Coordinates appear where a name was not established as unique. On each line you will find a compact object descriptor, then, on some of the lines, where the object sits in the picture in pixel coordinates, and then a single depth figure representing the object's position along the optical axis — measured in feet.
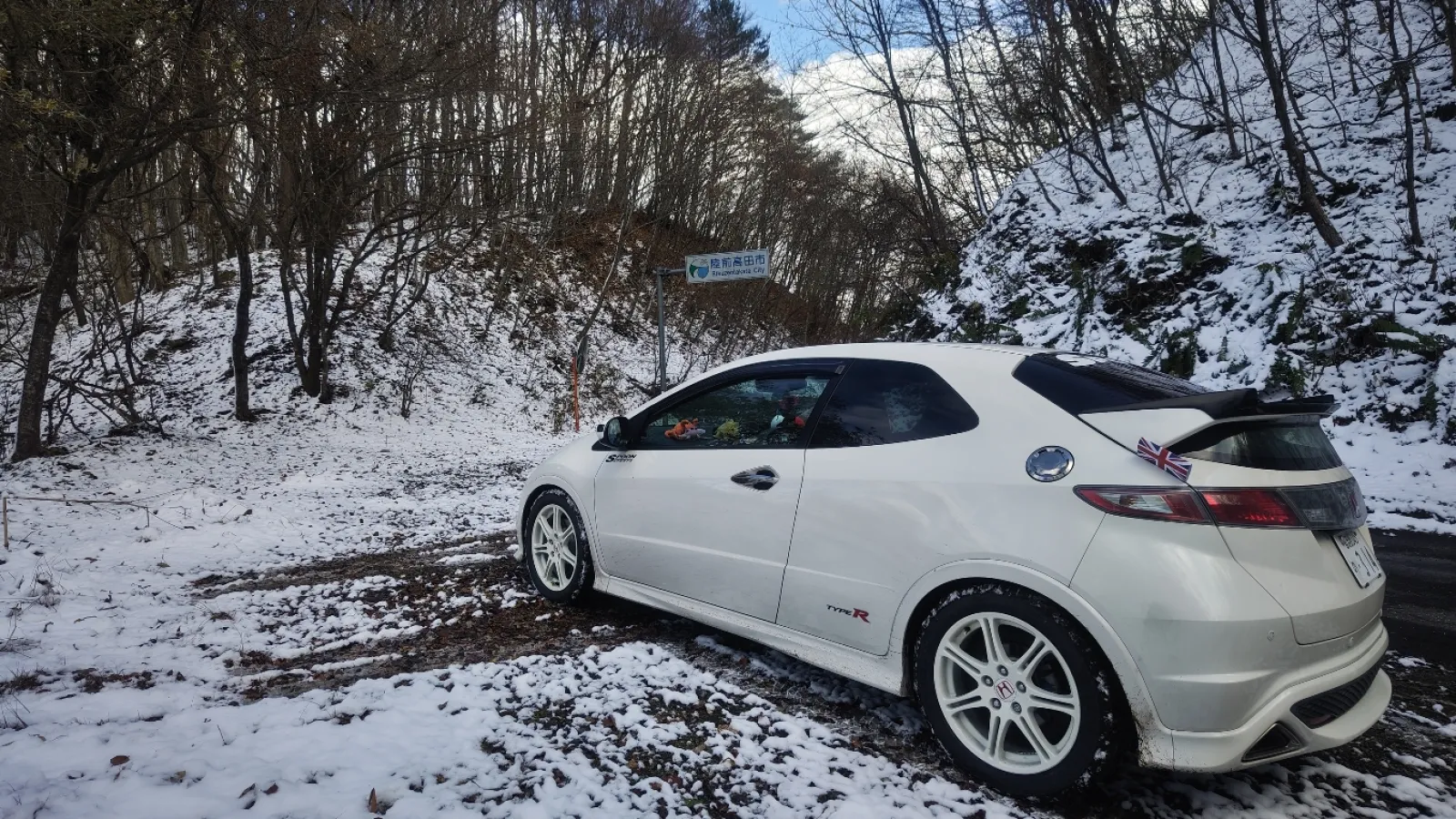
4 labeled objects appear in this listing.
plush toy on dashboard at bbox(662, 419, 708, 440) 12.30
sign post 37.11
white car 7.11
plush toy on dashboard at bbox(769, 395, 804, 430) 10.85
